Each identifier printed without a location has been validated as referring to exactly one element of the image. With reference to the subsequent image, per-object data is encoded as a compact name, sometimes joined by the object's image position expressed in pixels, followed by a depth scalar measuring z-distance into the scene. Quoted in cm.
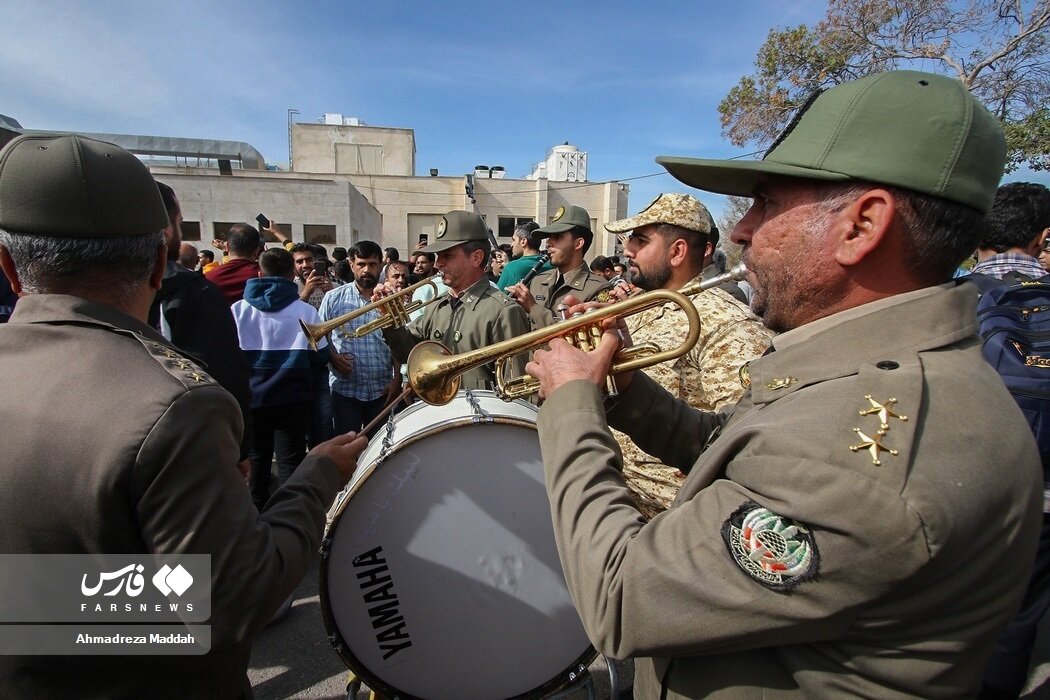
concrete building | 2506
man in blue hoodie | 427
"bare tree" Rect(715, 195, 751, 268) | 2226
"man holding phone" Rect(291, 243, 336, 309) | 649
